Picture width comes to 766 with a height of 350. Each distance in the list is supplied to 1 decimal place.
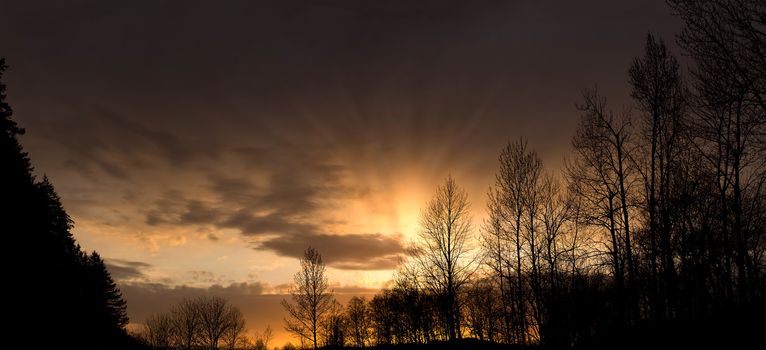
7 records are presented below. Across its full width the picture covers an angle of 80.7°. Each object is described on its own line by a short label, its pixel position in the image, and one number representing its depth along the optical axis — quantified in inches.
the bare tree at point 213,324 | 4015.8
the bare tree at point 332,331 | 3244.1
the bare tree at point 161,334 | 4872.3
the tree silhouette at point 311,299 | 2174.0
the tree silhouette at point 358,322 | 4346.7
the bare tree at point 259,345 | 5276.1
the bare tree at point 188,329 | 4293.8
